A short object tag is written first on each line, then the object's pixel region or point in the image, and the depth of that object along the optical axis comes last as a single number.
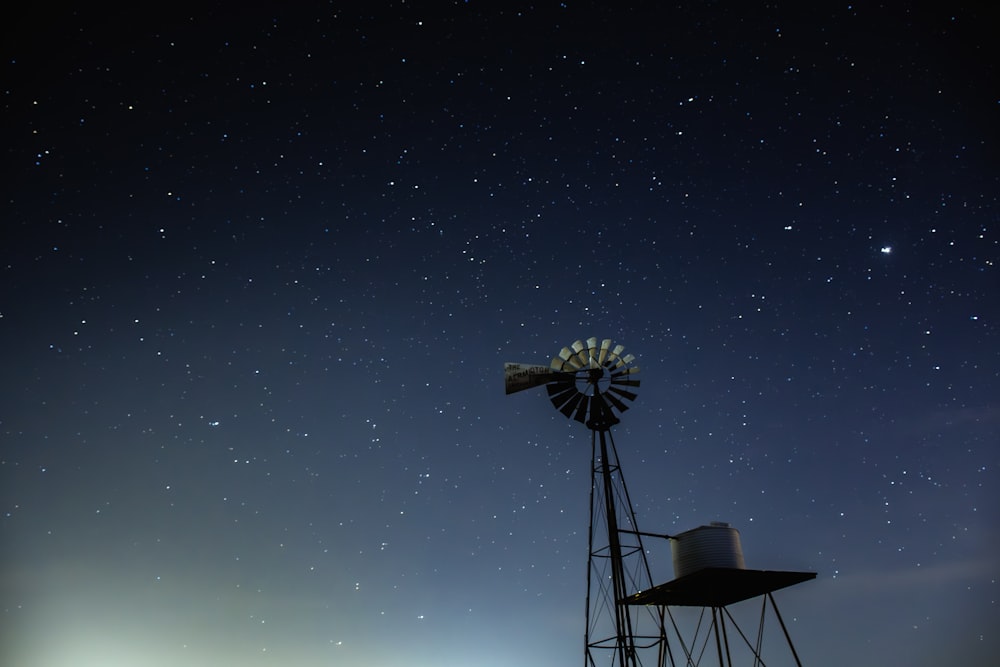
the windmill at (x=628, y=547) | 11.76
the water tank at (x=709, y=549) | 11.70
